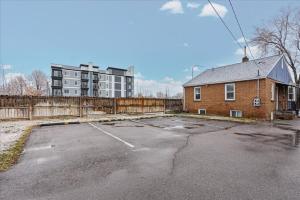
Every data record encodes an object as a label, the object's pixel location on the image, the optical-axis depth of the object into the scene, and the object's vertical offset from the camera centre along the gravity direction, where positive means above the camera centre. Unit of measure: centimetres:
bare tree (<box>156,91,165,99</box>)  5901 +340
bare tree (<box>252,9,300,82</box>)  1660 +864
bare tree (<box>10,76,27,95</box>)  3334 +463
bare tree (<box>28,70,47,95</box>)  3616 +598
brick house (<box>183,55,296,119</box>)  1021 +104
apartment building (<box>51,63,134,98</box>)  3848 +678
